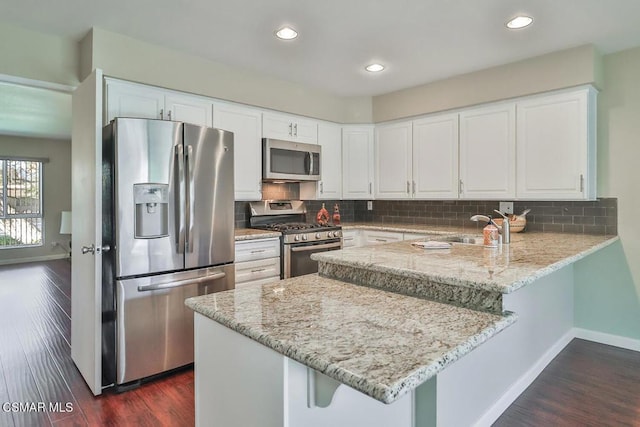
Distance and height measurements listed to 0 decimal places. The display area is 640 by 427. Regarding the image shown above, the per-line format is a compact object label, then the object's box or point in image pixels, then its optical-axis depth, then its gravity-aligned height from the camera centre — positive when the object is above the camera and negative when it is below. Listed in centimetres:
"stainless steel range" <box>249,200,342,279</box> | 351 -18
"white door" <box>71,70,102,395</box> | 225 -8
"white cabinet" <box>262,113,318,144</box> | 379 +90
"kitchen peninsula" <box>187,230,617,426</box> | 95 -34
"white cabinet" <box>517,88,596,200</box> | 304 +54
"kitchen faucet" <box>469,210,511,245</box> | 262 -14
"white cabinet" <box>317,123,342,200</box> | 430 +60
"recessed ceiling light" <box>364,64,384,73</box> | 340 +132
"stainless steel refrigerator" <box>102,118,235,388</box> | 238 -15
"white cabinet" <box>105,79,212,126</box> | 277 +88
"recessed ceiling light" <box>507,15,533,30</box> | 250 +127
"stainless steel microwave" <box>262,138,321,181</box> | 376 +55
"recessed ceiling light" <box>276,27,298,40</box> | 265 +128
